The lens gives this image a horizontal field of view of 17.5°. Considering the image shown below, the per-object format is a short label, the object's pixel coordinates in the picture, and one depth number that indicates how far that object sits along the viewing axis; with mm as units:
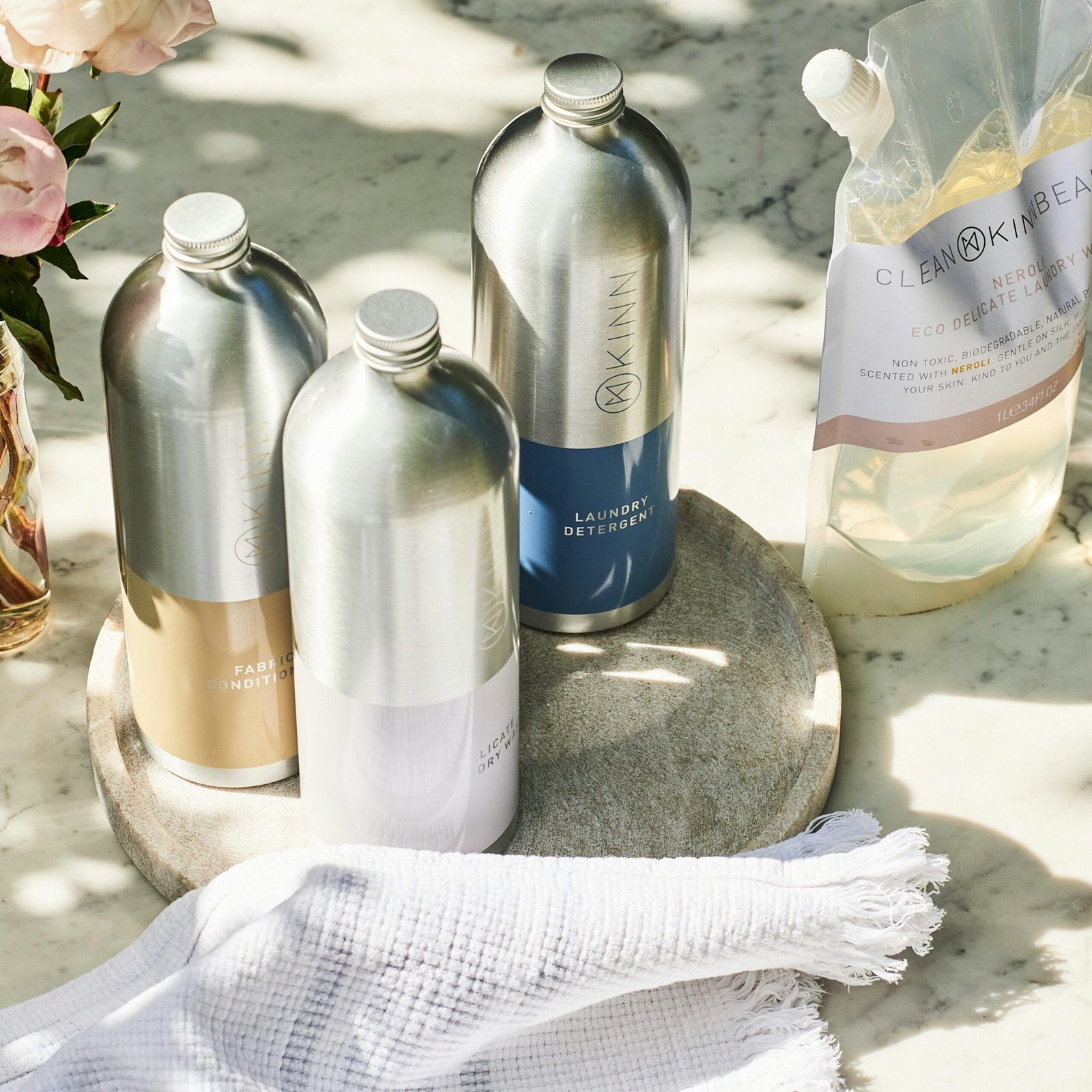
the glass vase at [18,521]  1459
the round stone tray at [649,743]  1435
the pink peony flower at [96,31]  1273
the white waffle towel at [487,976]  1315
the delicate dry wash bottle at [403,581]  1284
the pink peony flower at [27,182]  1296
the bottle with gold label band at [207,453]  1314
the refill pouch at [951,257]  1459
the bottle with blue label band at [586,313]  1384
